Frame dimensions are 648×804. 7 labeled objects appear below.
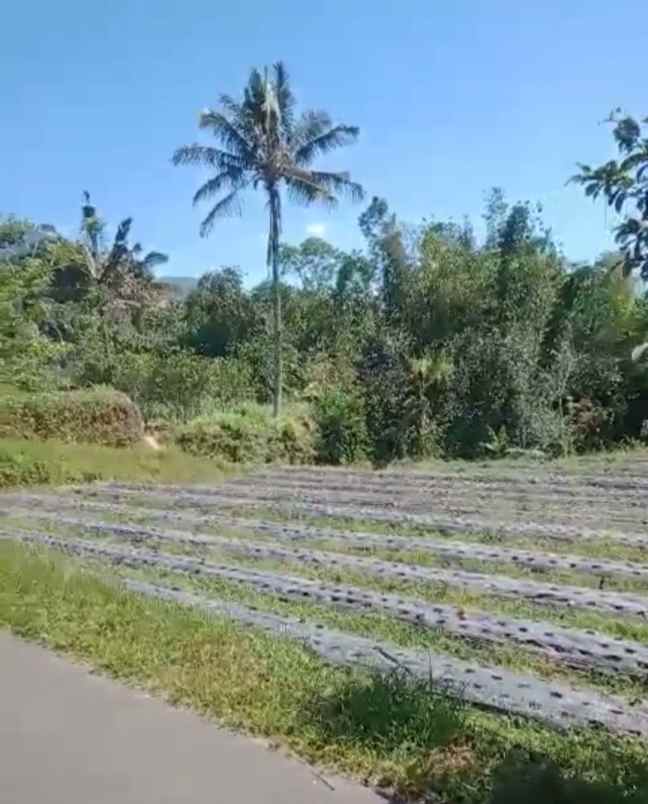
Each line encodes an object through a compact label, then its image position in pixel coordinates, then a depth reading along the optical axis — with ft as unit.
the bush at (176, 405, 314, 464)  61.98
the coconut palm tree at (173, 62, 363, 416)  71.20
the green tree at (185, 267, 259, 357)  99.35
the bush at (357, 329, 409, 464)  68.90
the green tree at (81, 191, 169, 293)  103.41
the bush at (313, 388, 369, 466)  67.97
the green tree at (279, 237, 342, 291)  111.45
